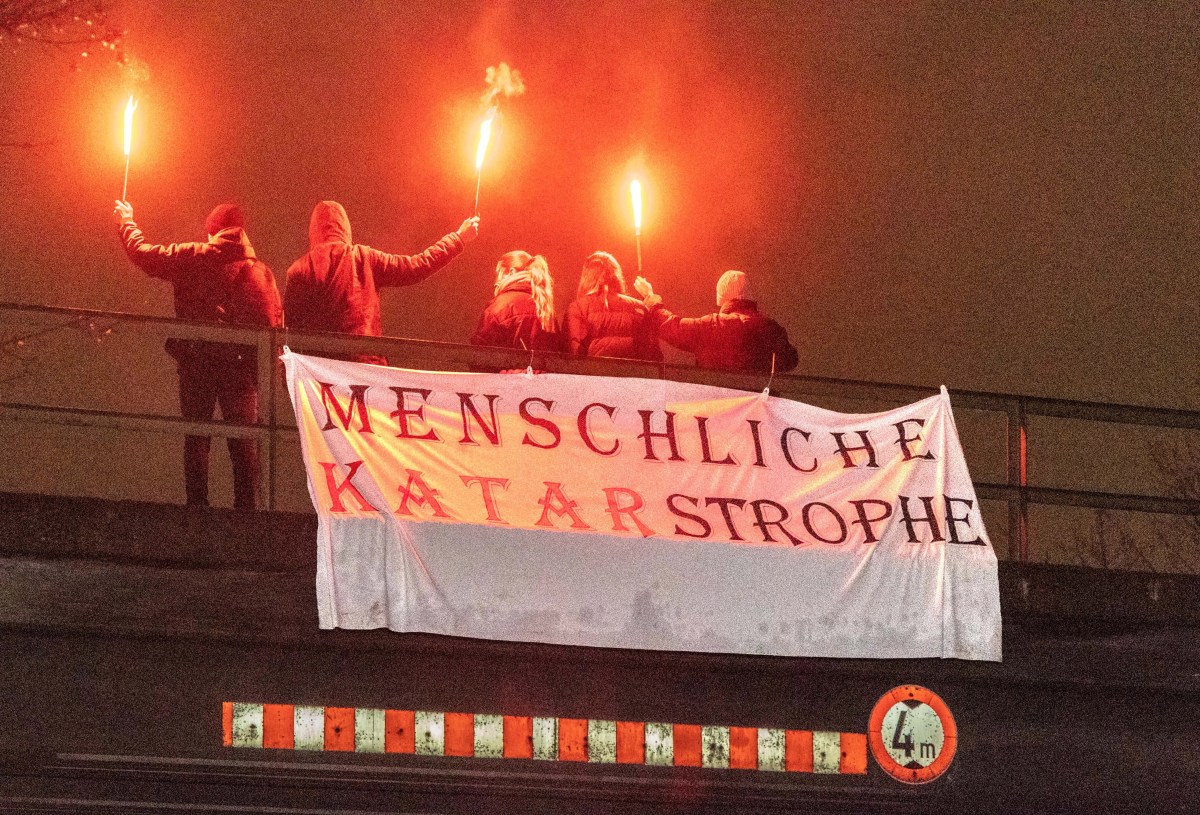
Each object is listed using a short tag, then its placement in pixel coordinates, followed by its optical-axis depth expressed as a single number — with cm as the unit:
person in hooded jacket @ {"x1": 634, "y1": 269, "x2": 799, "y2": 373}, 2133
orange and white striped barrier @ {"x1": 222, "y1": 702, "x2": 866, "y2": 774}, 1772
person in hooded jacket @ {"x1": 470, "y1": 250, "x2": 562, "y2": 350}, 2086
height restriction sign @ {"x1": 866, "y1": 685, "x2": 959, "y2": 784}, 1917
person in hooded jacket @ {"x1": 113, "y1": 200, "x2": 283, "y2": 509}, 1908
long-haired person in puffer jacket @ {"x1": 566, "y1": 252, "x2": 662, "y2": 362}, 2139
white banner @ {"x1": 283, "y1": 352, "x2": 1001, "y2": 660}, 1814
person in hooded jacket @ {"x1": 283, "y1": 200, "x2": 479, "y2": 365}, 2091
